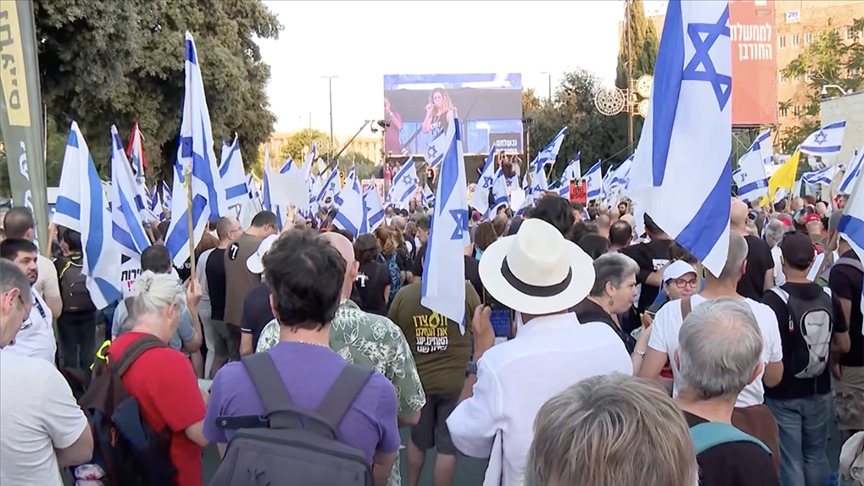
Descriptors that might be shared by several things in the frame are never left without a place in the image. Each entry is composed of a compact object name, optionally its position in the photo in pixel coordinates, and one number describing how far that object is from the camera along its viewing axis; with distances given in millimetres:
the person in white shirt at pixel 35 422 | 2609
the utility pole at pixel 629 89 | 32031
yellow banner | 4496
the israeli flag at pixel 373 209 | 14180
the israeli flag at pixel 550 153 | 16752
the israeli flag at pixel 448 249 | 5070
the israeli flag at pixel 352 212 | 11498
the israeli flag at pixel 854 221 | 4480
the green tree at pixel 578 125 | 47812
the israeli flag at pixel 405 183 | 16859
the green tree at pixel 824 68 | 38884
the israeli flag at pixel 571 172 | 16445
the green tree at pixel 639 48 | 48181
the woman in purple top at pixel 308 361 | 2527
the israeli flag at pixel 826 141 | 13906
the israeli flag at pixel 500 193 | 15203
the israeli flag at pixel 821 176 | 16109
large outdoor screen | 47969
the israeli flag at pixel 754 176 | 12359
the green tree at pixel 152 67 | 14844
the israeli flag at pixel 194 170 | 6242
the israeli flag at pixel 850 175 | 7545
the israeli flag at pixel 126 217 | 6625
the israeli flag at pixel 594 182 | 17109
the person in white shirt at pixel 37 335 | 4359
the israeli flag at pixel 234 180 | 9570
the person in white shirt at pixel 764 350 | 3646
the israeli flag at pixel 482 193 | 14781
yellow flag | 13906
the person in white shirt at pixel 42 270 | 5520
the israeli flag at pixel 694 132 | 3822
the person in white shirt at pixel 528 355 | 2920
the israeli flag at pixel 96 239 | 5844
